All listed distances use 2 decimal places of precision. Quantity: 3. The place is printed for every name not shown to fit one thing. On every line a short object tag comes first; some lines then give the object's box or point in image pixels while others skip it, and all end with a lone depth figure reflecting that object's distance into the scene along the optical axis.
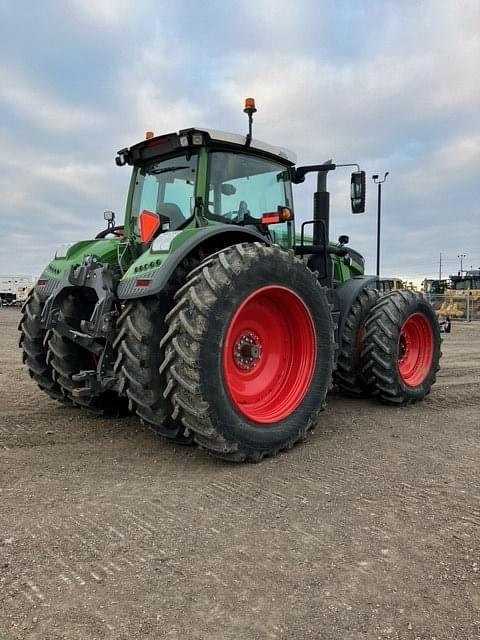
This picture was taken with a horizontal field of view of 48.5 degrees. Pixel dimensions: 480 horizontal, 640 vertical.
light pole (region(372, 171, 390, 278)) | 16.93
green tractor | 3.64
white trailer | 41.75
